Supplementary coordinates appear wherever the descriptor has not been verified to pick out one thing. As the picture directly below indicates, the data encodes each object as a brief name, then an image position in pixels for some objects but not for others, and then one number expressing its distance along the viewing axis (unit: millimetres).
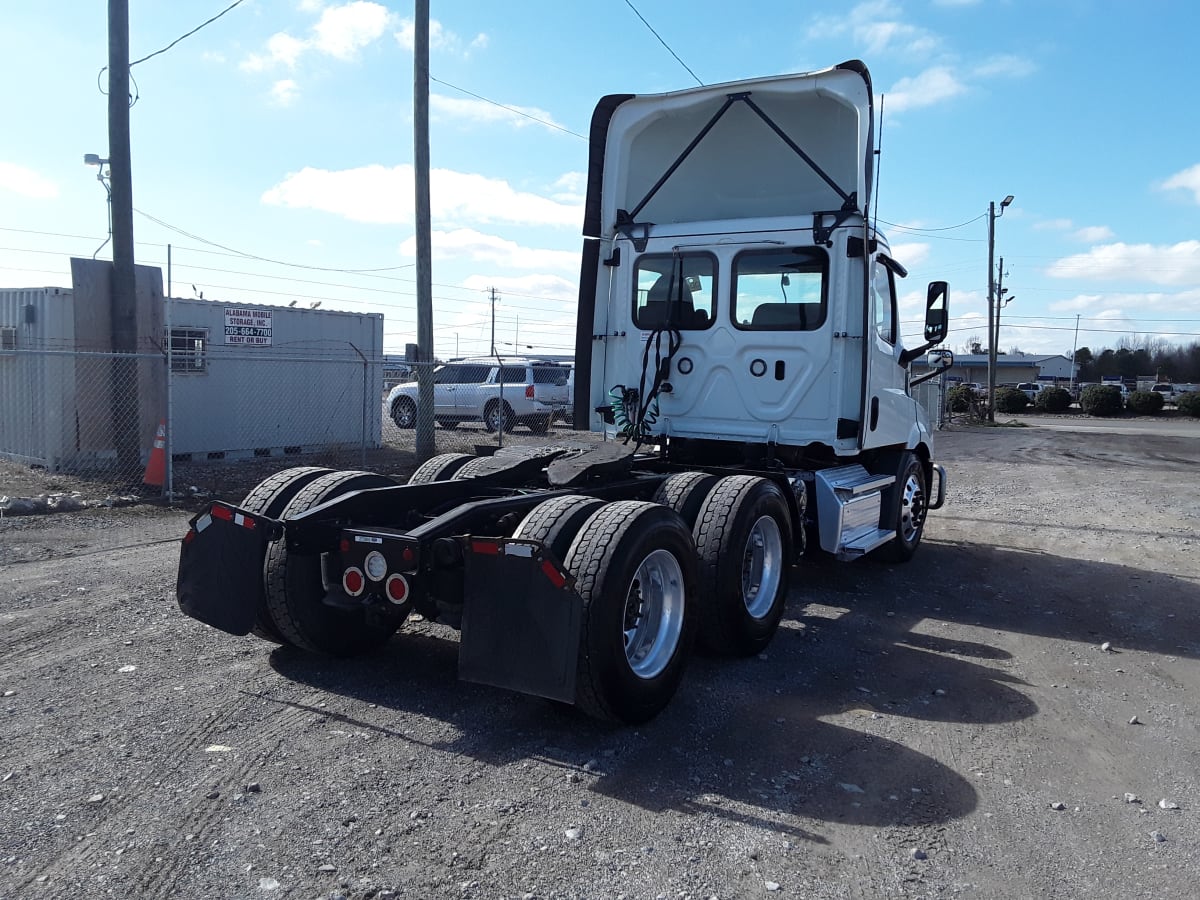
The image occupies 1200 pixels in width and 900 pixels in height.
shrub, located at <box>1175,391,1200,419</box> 43656
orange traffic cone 11547
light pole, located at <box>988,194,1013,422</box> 37925
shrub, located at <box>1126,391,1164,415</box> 44375
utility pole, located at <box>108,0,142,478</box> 12219
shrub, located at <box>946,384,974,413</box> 42969
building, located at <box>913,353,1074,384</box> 92188
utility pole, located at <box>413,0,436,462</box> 14914
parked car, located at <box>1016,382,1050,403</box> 62488
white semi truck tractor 4402
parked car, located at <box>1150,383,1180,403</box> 64137
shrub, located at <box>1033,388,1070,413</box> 46969
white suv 22297
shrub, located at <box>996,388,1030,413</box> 46156
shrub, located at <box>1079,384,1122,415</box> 44344
